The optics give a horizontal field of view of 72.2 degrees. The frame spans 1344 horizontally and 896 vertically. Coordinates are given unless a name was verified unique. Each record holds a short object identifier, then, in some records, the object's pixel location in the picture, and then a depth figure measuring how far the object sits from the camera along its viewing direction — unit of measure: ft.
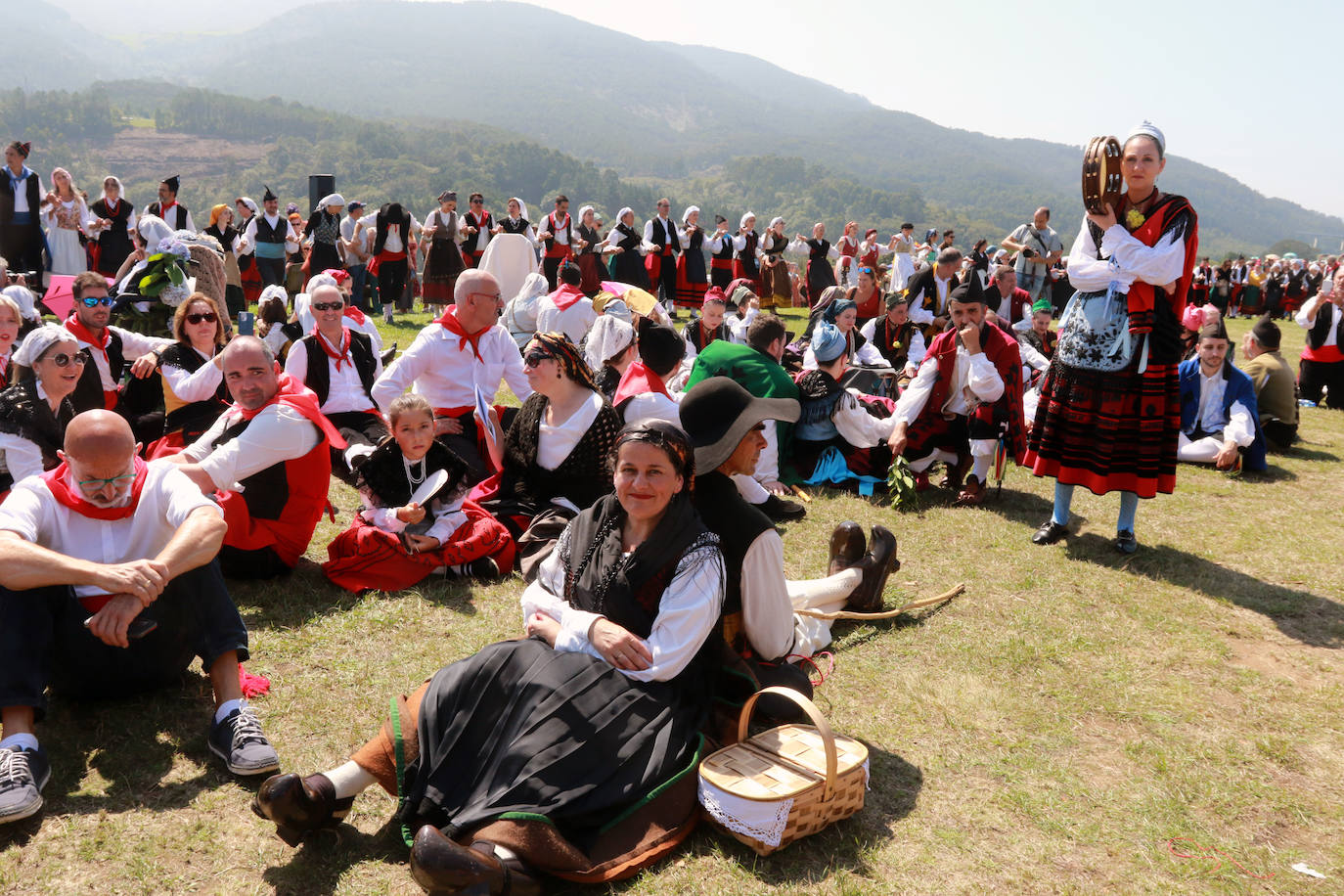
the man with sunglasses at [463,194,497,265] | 48.55
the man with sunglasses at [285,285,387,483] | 19.11
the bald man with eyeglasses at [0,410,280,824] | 9.48
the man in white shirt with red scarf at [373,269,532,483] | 18.56
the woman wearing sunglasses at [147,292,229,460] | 17.20
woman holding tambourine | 16.06
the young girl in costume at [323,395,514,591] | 15.38
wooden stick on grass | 13.66
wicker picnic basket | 8.62
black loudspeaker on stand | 49.60
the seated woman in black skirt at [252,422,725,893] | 8.11
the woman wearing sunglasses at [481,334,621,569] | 16.25
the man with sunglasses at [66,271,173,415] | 17.98
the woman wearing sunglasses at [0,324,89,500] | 14.44
